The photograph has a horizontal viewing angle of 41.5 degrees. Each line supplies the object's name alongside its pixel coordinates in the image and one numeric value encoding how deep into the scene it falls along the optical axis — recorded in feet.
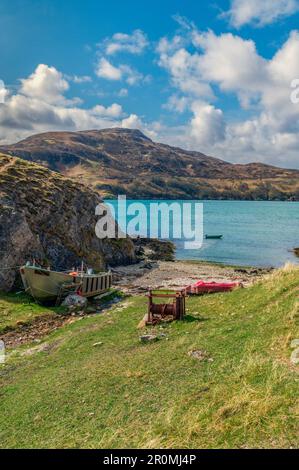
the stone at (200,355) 59.02
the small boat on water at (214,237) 389.60
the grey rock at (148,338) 74.46
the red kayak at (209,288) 117.08
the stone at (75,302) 124.44
